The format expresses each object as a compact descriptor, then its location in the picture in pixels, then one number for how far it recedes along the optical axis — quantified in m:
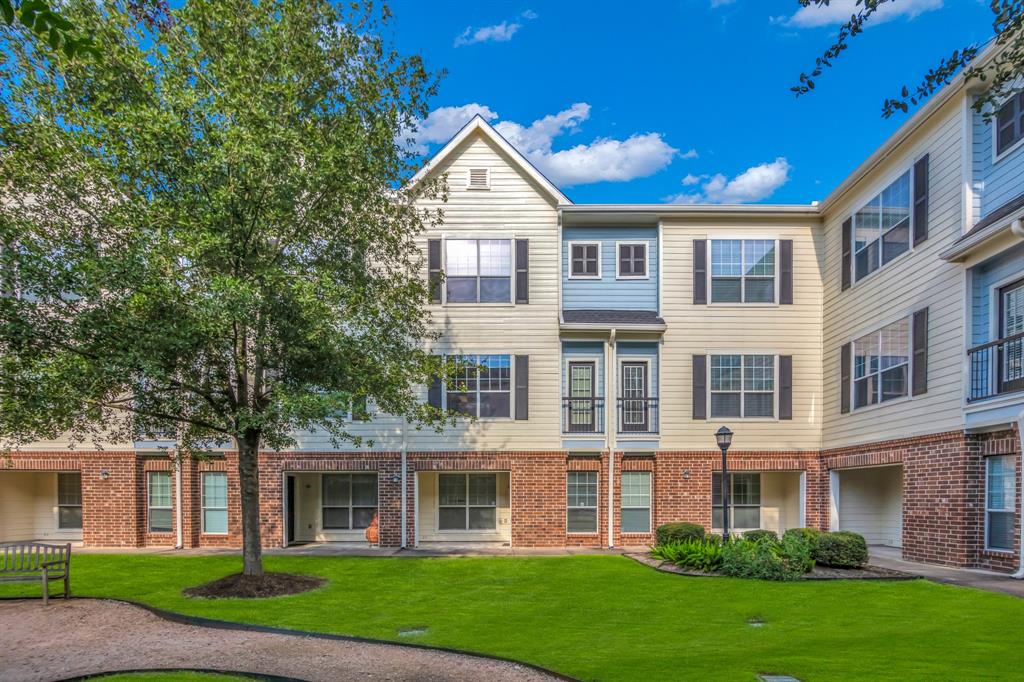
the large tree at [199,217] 9.54
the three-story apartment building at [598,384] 17.98
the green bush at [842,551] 13.14
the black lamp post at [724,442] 14.57
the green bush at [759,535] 13.62
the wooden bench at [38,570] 10.96
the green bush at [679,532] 15.55
